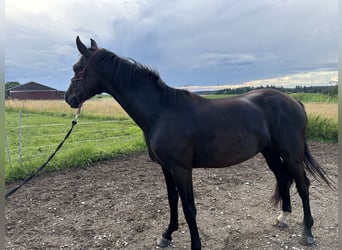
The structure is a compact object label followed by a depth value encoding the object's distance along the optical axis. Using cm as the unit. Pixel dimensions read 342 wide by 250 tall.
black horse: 247
